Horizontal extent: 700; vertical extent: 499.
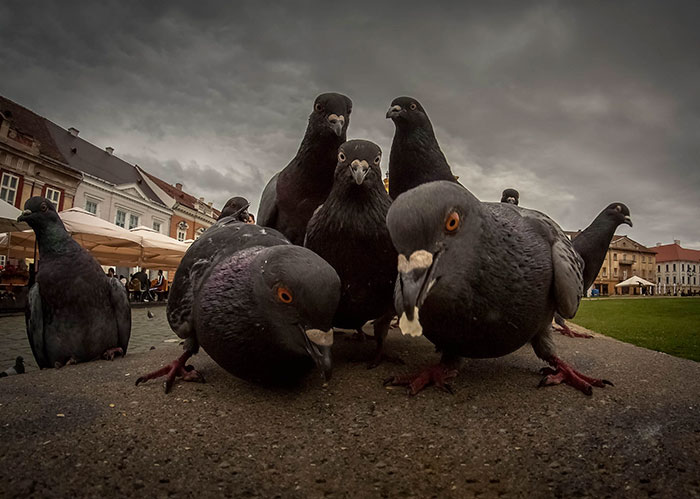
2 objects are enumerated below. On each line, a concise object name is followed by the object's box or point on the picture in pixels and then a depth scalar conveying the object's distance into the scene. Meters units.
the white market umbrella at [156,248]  16.95
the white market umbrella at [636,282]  48.81
